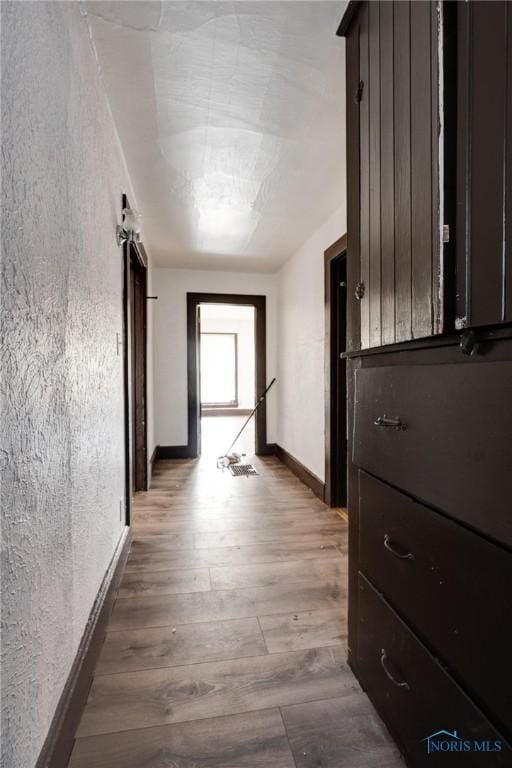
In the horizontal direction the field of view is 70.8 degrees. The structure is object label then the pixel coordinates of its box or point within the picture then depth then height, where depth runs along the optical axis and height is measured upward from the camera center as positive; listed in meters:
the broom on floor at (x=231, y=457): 3.92 -0.93
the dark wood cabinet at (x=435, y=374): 0.63 +0.00
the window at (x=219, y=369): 8.83 +0.15
